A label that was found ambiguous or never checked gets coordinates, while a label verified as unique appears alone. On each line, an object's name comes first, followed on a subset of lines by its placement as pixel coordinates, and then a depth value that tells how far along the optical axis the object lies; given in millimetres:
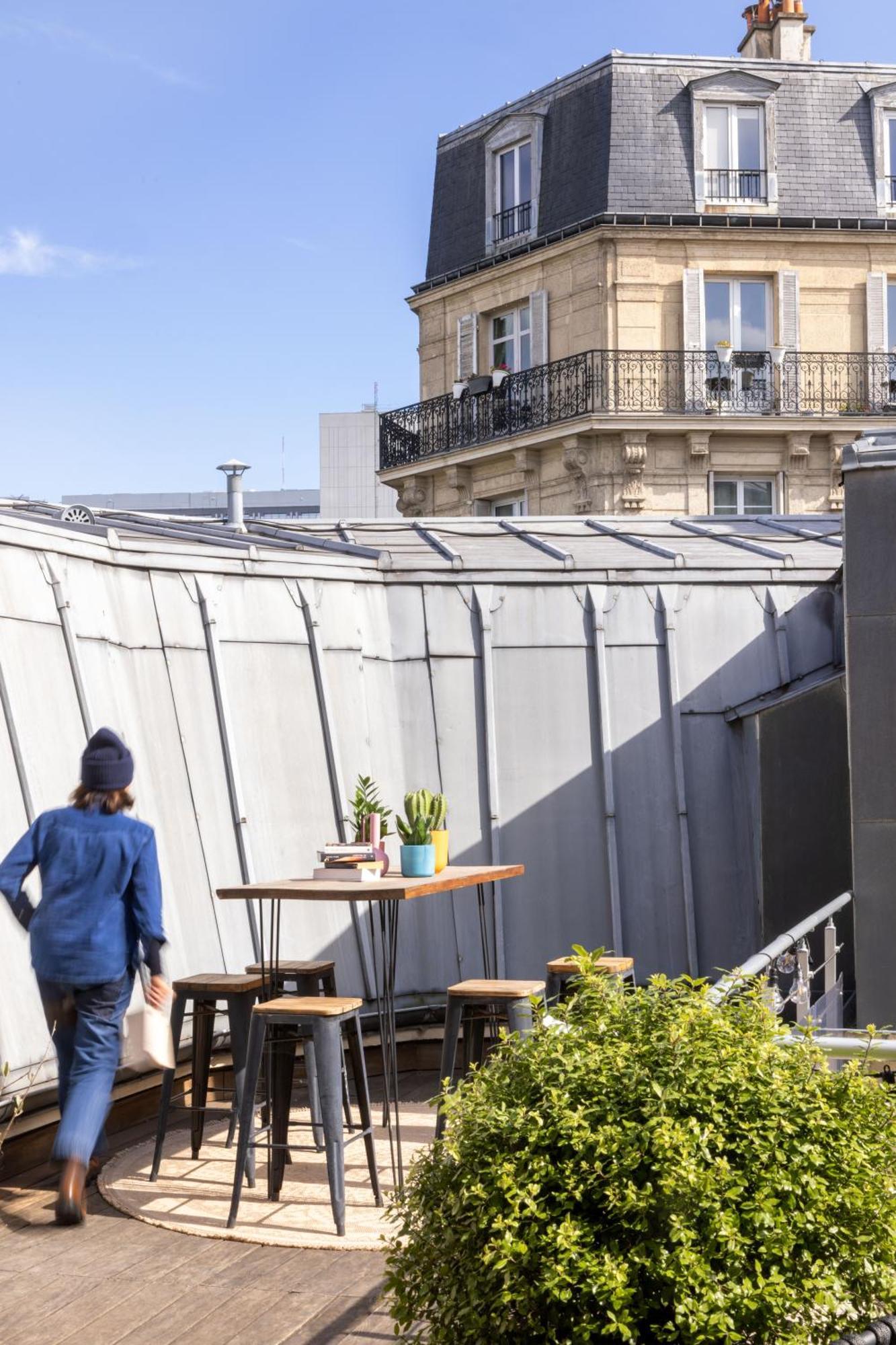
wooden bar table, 6449
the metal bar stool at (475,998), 6801
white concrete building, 40844
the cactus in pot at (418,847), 7113
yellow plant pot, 7402
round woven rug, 6301
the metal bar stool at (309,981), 7484
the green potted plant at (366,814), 7227
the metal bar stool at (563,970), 7727
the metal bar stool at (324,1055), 6191
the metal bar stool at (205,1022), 7102
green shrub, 3229
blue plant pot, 7109
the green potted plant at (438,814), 7250
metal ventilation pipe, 13602
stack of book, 6910
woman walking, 6254
